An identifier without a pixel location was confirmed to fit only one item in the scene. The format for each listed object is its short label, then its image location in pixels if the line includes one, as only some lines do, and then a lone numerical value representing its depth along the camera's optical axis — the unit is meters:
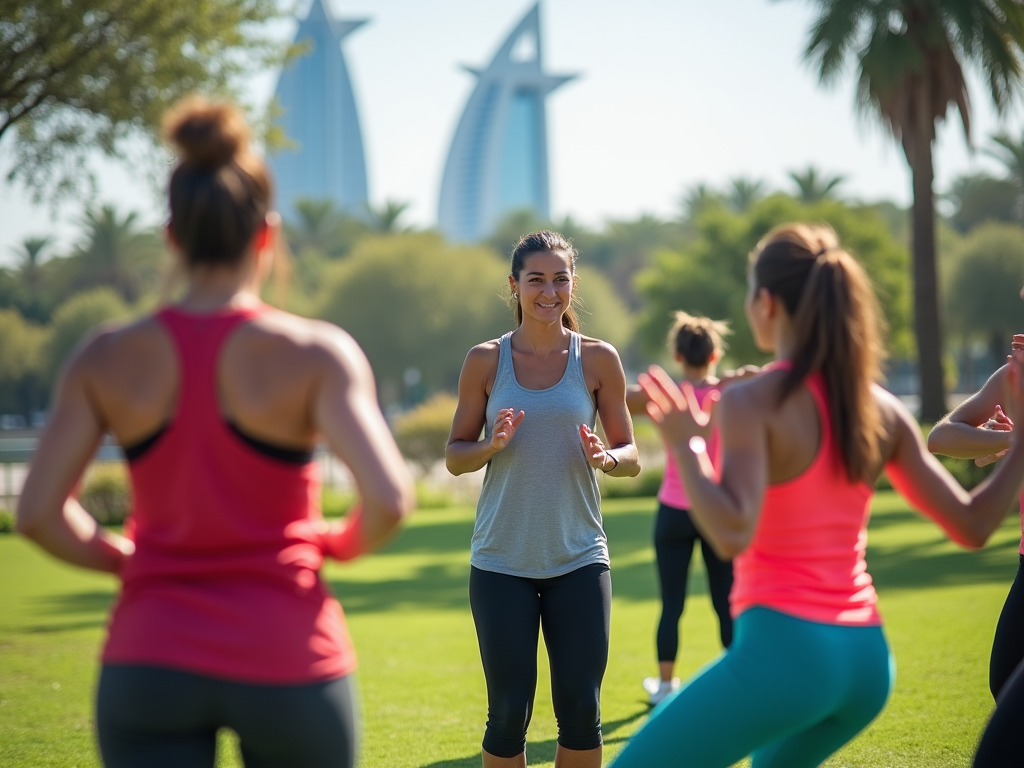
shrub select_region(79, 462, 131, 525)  21.78
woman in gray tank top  4.18
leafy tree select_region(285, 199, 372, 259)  74.69
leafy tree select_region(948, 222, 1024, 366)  56.47
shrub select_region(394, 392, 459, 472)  26.53
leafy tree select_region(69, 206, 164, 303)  63.47
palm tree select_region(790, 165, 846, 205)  55.31
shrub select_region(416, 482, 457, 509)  24.65
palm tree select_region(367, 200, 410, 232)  71.88
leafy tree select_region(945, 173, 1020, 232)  68.00
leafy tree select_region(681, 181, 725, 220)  68.50
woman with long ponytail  2.69
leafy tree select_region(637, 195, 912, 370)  42.12
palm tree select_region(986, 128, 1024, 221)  52.69
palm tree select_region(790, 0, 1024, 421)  22.33
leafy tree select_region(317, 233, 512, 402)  61.06
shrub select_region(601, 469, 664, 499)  25.28
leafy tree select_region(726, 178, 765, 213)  66.62
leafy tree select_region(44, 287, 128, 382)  59.41
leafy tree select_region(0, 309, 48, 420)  62.97
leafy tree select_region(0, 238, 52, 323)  69.21
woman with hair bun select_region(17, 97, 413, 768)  2.29
